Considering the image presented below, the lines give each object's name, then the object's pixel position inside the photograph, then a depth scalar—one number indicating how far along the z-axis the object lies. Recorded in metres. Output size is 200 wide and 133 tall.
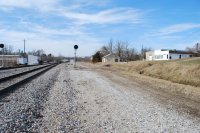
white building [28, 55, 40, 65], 58.57
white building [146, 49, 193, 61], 57.88
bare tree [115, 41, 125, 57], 87.88
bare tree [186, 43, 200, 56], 86.87
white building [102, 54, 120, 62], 84.39
